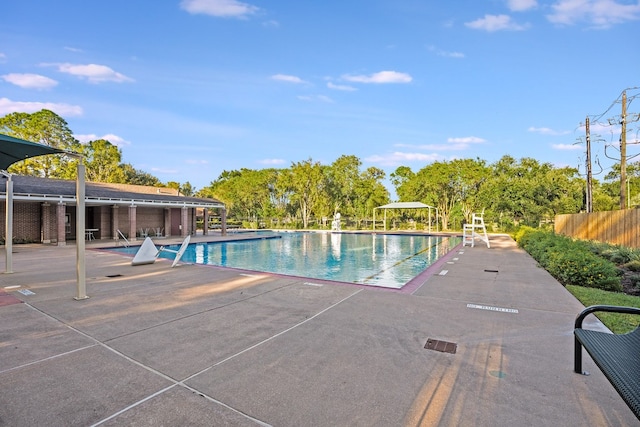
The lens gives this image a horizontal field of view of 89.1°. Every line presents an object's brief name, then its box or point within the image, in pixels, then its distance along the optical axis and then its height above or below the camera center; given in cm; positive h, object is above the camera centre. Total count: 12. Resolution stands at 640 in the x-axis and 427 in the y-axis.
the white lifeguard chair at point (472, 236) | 1609 -128
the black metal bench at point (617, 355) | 172 -93
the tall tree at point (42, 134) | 3039 +762
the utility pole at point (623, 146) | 1409 +312
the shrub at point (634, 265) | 877 -138
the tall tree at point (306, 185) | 3725 +336
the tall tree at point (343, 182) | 3888 +378
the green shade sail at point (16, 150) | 342 +77
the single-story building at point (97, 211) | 1606 +7
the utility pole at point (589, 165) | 1869 +293
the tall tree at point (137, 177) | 4078 +481
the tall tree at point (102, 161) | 3416 +543
